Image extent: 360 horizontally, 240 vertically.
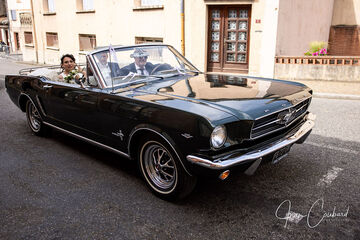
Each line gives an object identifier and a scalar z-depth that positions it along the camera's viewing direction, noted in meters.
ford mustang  2.94
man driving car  4.17
